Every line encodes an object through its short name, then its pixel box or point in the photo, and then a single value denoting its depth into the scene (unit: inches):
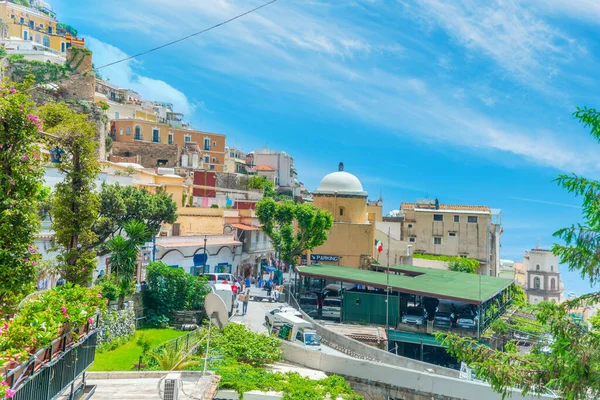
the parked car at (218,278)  1234.7
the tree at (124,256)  911.0
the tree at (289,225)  1545.3
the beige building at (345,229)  1798.7
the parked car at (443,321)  1121.1
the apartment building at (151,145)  2336.4
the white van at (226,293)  1028.5
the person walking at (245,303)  1097.1
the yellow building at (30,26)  3321.9
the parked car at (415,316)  1166.3
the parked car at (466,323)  1116.6
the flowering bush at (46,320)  281.6
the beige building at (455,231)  2237.9
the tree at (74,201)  532.4
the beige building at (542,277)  3676.2
